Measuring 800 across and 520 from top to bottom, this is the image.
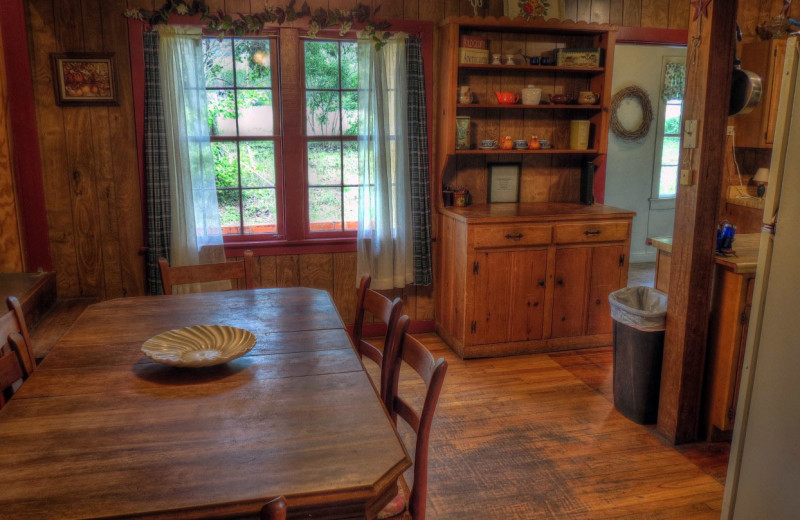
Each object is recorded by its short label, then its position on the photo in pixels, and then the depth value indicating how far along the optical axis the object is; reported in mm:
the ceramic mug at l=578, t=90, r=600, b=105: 4195
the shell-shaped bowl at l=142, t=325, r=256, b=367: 1835
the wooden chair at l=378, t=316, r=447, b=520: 1570
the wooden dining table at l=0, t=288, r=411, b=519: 1232
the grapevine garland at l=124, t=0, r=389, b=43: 3617
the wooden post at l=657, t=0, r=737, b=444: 2664
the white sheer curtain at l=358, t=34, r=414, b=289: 3943
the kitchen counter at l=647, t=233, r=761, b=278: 2742
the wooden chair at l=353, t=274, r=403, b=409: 2086
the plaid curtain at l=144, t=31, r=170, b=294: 3635
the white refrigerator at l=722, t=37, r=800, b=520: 1785
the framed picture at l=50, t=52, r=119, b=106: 3604
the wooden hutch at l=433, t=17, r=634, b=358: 3918
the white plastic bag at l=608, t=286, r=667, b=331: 3031
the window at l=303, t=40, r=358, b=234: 3988
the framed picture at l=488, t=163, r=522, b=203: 4391
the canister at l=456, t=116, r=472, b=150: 4066
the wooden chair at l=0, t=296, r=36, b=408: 1752
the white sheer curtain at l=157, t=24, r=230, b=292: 3652
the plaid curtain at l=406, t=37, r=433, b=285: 4020
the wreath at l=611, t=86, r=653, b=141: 6059
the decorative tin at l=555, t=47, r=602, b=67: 4098
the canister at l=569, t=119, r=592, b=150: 4281
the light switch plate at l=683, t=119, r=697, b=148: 2748
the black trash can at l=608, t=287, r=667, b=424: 3053
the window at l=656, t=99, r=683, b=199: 6332
